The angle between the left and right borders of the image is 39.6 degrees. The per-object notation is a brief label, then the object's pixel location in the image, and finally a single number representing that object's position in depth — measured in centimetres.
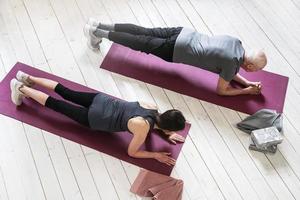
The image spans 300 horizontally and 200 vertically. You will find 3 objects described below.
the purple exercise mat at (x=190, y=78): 304
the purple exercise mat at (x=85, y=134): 269
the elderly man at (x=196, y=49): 285
